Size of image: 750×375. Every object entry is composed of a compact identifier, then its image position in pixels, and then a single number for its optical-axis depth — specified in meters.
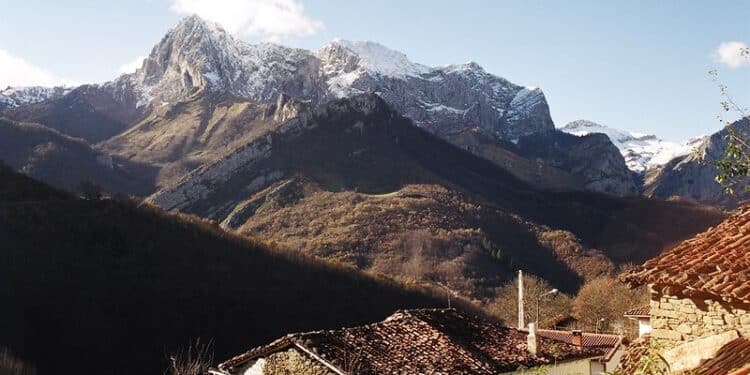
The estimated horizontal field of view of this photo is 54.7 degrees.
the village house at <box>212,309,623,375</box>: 21.58
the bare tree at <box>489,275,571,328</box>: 70.75
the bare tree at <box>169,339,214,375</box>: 60.01
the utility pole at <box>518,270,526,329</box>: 44.47
